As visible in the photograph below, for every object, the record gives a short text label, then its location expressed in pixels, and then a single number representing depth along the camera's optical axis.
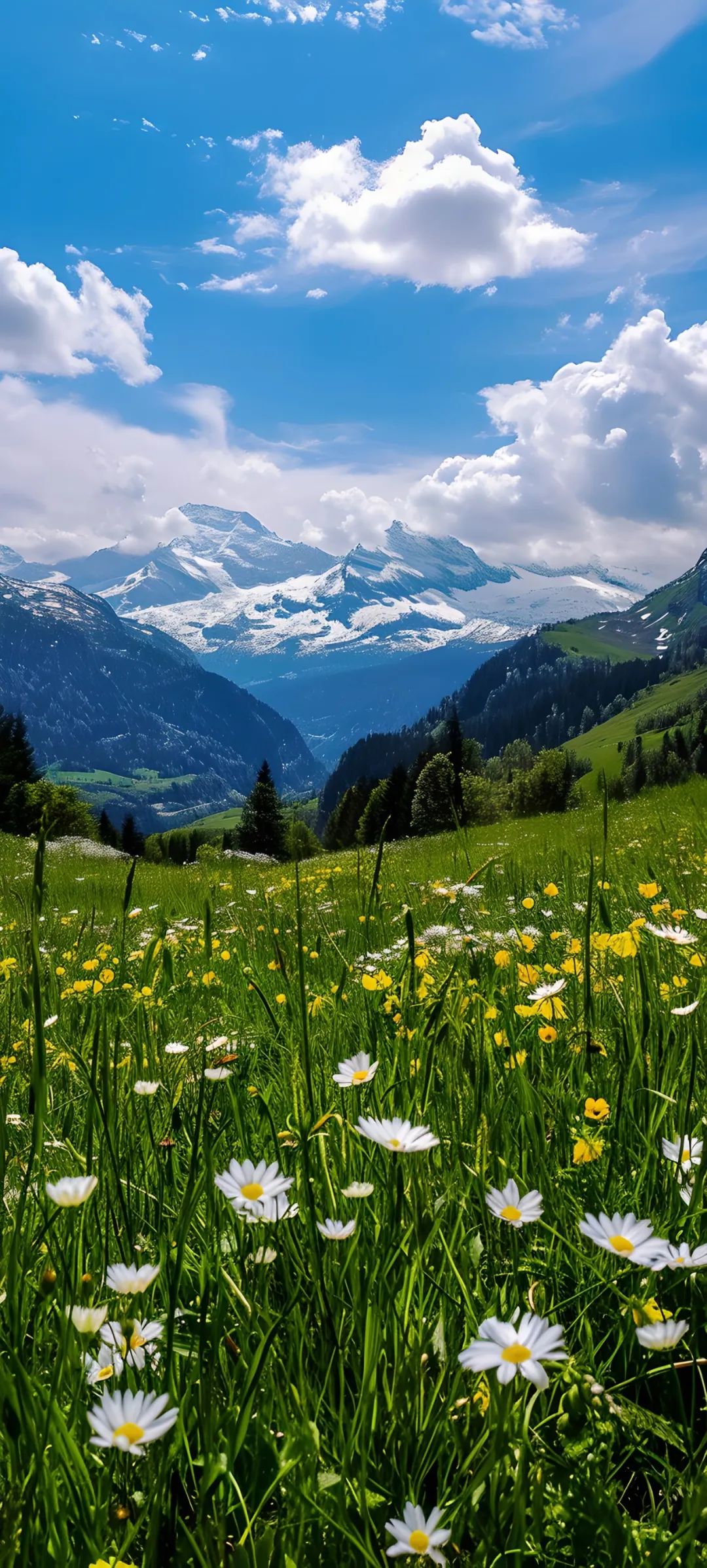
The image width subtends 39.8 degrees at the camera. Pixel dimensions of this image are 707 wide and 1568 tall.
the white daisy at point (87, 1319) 0.49
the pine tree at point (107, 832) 72.69
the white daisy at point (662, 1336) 0.46
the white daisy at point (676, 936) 0.85
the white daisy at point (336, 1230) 0.53
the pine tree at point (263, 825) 60.91
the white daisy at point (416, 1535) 0.41
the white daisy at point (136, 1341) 0.51
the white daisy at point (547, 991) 0.81
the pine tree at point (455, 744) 59.27
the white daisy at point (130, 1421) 0.41
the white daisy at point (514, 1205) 0.50
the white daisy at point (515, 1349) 0.41
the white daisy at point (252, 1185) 0.52
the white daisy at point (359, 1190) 0.57
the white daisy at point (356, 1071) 0.64
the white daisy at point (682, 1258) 0.49
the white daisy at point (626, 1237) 0.48
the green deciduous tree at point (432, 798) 52.21
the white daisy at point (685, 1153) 0.60
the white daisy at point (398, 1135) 0.50
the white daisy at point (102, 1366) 0.50
